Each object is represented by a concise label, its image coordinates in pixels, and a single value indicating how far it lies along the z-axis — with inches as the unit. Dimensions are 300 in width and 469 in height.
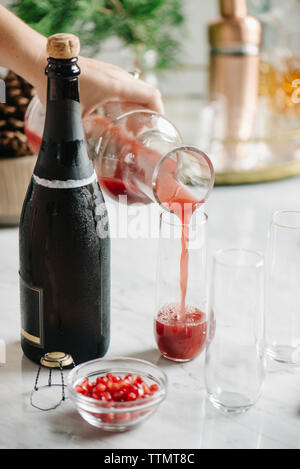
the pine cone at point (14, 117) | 53.1
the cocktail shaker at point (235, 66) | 64.1
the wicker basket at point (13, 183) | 53.1
